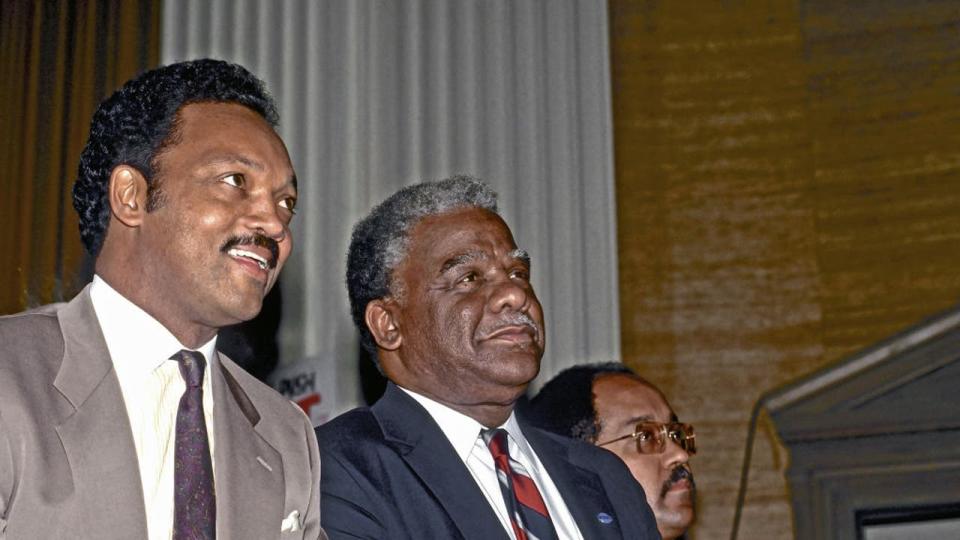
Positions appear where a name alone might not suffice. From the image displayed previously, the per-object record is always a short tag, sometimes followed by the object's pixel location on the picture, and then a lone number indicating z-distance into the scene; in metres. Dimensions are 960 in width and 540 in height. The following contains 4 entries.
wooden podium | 4.51
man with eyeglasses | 3.77
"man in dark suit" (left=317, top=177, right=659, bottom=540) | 2.67
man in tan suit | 2.04
